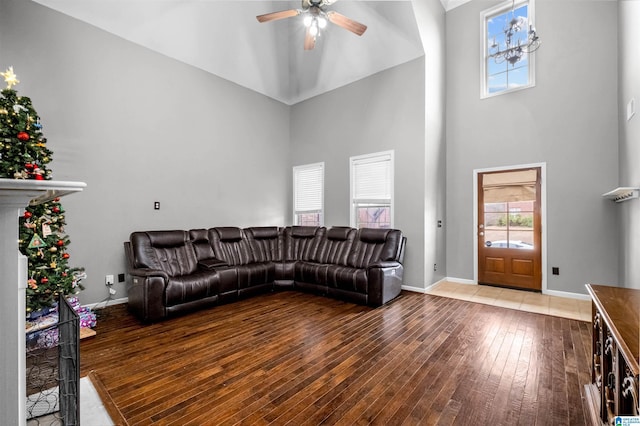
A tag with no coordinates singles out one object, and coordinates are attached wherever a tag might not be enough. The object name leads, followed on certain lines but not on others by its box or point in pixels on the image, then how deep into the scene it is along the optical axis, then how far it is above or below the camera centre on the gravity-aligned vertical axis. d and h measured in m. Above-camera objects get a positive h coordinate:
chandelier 4.49 +2.91
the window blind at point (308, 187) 6.18 +0.58
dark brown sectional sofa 3.53 -0.82
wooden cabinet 1.08 -0.69
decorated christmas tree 2.76 -0.01
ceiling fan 3.37 +2.45
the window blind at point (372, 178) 5.18 +0.66
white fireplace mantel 1.00 -0.32
